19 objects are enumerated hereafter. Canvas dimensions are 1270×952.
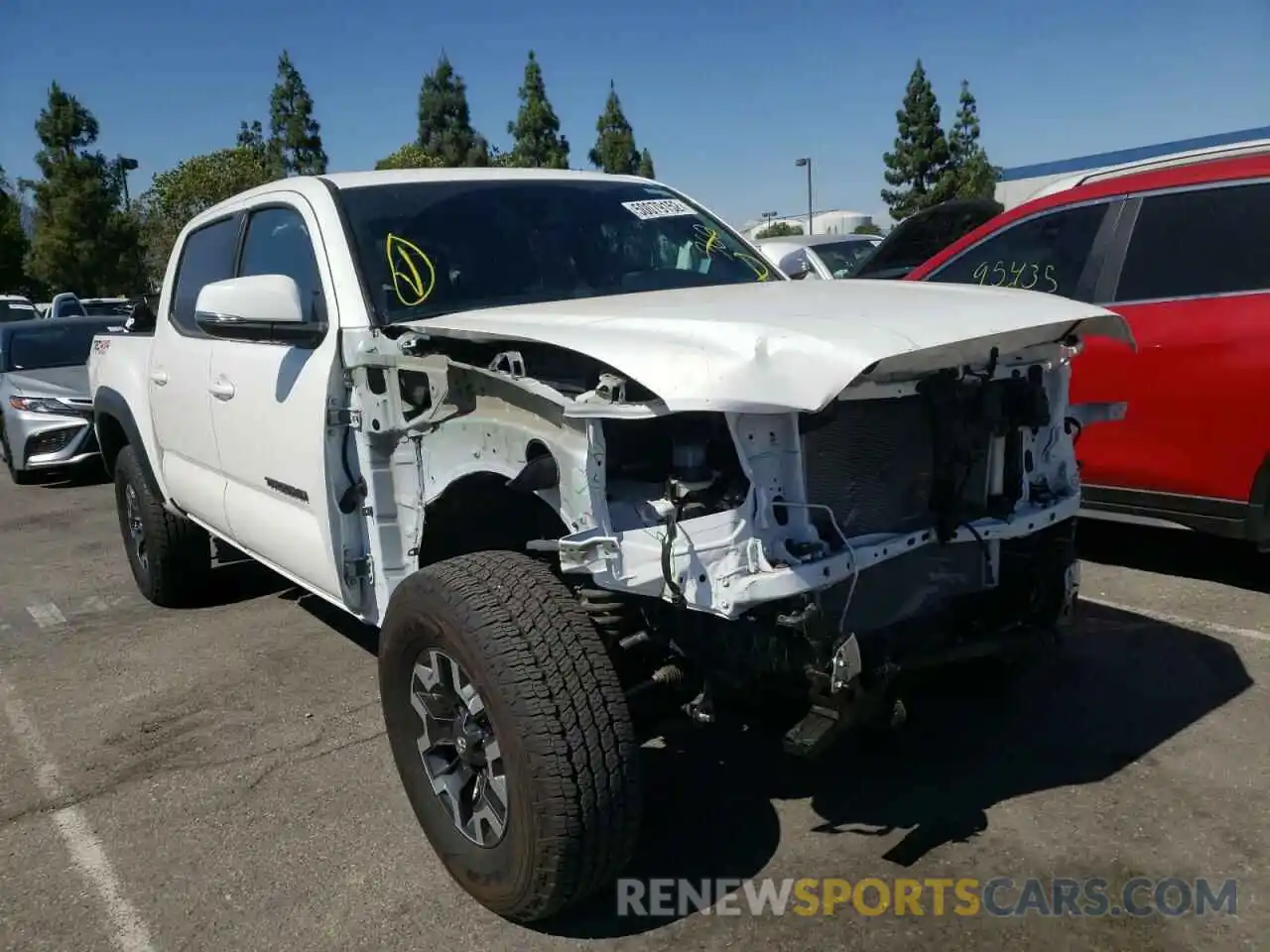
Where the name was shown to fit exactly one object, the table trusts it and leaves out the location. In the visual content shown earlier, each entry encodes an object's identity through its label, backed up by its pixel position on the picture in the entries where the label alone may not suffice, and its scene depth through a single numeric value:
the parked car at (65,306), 18.05
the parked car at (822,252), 11.23
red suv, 4.52
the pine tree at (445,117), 52.56
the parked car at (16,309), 20.69
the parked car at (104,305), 21.20
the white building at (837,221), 55.69
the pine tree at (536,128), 48.06
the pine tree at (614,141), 48.88
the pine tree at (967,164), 48.31
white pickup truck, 2.48
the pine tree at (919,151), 48.50
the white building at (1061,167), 28.34
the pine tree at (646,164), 53.21
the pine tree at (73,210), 36.03
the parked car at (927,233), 9.52
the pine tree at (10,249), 39.94
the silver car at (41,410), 10.39
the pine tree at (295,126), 49.06
